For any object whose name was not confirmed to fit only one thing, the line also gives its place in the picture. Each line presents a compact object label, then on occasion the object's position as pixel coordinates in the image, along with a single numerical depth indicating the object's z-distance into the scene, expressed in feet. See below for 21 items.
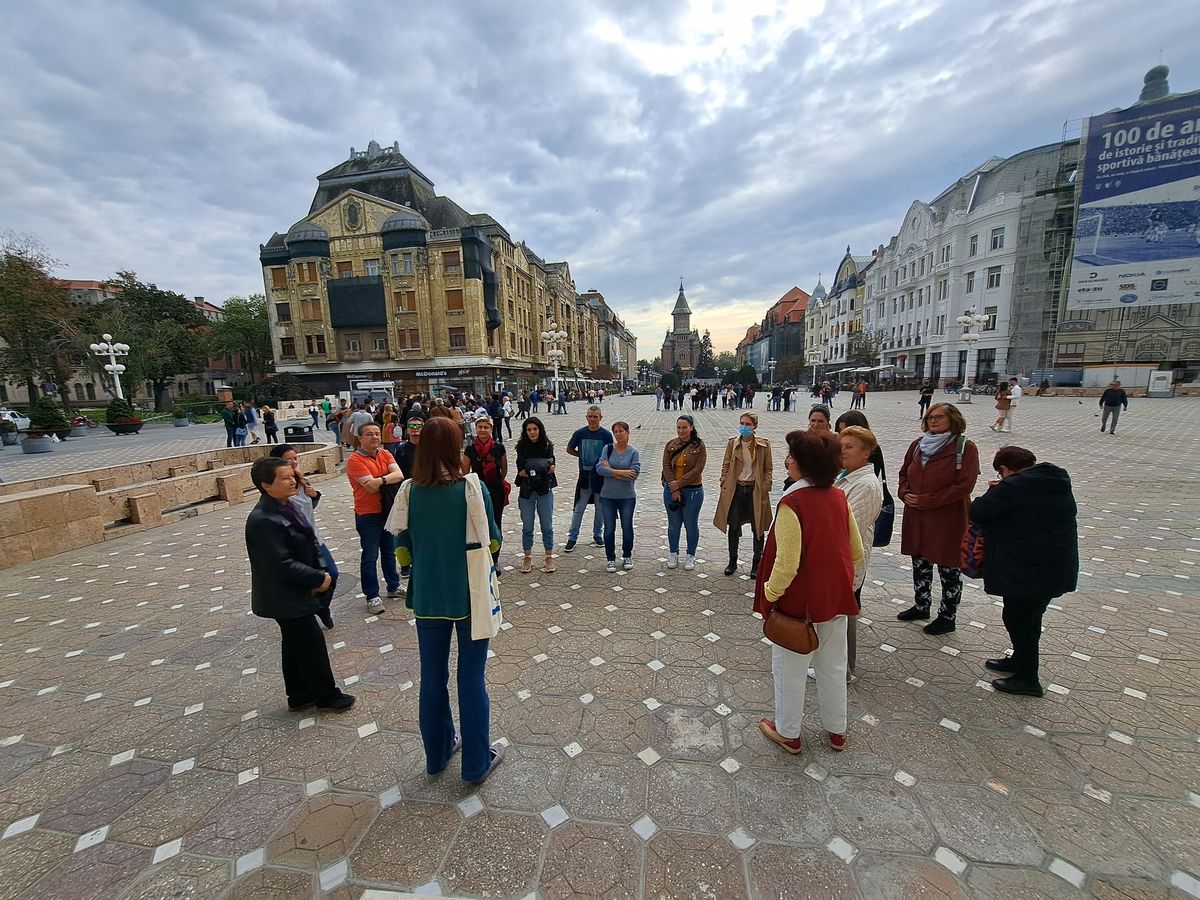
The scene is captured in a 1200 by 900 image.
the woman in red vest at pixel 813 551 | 8.55
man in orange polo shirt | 15.55
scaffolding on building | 128.67
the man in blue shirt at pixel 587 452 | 19.17
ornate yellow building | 135.74
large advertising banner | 106.93
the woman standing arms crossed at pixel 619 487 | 18.38
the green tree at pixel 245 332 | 184.55
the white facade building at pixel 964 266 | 136.36
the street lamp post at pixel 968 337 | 99.66
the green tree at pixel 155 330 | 124.88
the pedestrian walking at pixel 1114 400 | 48.38
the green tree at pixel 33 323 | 87.10
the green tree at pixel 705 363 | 400.39
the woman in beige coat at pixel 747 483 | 16.63
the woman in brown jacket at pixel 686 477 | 17.65
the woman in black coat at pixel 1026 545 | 10.13
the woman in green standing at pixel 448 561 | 8.07
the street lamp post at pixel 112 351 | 91.30
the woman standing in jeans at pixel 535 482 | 18.21
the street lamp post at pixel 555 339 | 111.45
